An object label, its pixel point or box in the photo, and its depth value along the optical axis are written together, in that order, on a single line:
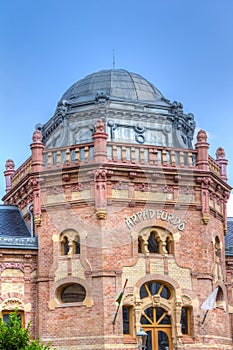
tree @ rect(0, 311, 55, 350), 27.67
